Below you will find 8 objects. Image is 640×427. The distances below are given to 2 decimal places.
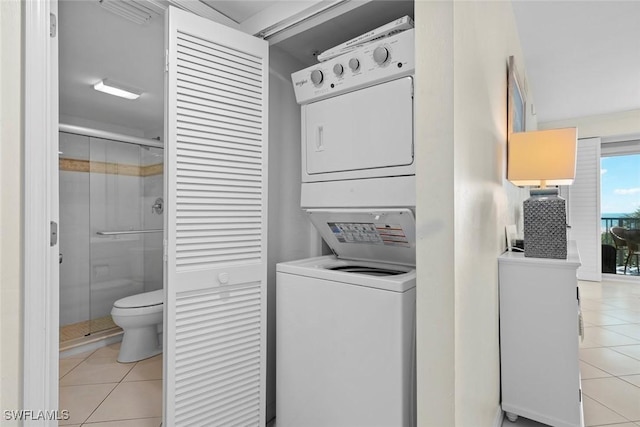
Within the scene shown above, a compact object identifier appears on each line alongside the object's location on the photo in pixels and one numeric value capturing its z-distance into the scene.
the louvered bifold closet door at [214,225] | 1.52
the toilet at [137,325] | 2.78
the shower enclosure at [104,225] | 3.22
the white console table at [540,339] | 1.71
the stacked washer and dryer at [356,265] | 1.39
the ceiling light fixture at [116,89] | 2.88
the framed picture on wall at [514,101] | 2.35
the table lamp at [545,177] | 1.84
